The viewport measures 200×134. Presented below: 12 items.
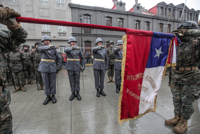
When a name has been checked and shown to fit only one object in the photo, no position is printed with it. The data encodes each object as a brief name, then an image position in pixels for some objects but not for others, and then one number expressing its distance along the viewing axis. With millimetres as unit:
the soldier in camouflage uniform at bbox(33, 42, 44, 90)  4422
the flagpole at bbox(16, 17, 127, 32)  1111
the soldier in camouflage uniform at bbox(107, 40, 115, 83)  5579
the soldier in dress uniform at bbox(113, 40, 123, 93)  4066
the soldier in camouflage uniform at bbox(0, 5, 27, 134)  1177
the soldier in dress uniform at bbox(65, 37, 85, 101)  3335
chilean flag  1360
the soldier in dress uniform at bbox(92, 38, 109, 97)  3664
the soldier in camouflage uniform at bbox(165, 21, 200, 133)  1896
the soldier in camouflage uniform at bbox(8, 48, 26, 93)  4133
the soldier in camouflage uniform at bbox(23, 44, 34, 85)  4765
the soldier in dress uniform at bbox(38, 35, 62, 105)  3074
